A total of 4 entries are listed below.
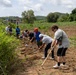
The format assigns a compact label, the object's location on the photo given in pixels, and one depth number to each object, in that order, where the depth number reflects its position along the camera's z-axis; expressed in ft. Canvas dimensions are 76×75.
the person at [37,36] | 16.99
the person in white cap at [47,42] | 14.33
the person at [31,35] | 21.68
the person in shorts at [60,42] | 11.34
